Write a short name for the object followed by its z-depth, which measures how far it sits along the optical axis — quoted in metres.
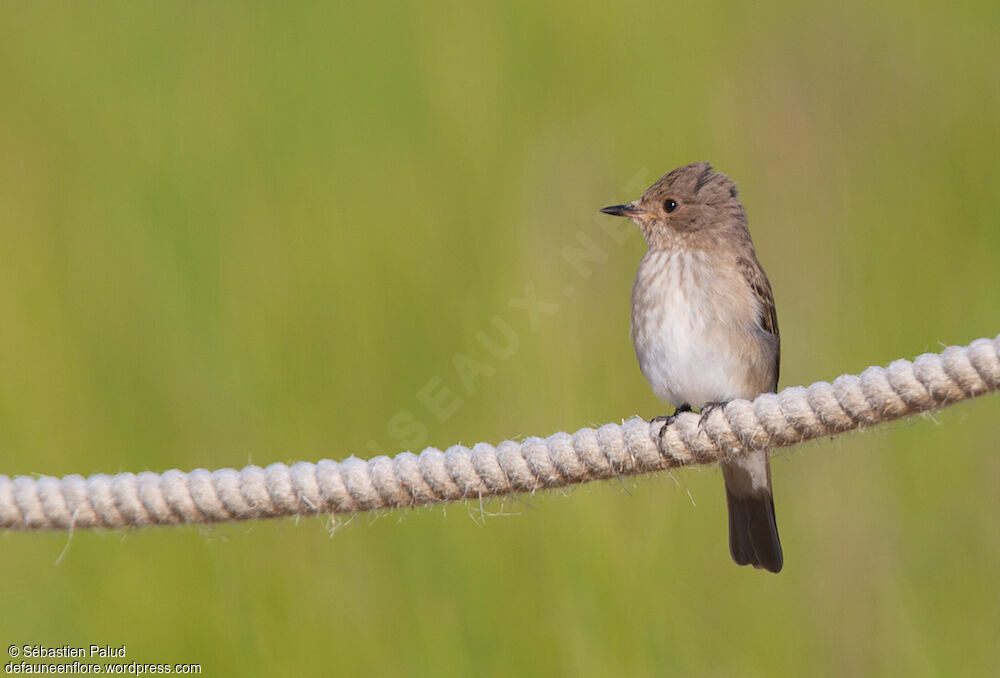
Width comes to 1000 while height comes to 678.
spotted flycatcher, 7.04
